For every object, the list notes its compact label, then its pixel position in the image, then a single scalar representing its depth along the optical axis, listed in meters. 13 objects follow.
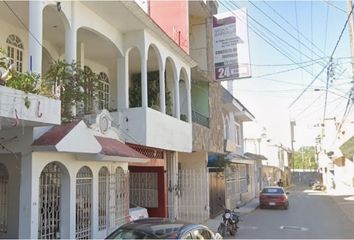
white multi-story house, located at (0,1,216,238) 9.23
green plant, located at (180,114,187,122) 18.38
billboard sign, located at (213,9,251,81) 19.28
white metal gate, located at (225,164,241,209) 26.18
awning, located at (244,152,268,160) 36.59
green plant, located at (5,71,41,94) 7.58
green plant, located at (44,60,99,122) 10.01
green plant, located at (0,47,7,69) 7.49
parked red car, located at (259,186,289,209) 27.80
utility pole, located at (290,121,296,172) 72.97
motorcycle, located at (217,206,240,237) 15.82
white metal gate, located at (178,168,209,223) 19.69
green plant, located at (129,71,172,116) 17.30
